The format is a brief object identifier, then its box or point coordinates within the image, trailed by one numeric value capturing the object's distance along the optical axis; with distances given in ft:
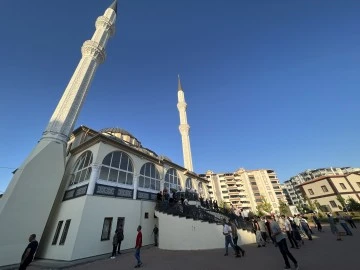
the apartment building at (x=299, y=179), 275.02
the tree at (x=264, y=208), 153.32
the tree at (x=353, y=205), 95.77
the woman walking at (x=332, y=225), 39.46
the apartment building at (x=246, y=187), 224.94
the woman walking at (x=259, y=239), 35.87
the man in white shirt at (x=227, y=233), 28.63
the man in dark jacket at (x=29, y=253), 21.82
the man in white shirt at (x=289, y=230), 29.66
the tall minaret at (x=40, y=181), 34.47
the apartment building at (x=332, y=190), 120.34
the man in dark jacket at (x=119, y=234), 35.44
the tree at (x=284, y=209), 151.64
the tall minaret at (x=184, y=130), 97.06
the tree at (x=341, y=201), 107.76
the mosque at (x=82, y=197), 36.01
